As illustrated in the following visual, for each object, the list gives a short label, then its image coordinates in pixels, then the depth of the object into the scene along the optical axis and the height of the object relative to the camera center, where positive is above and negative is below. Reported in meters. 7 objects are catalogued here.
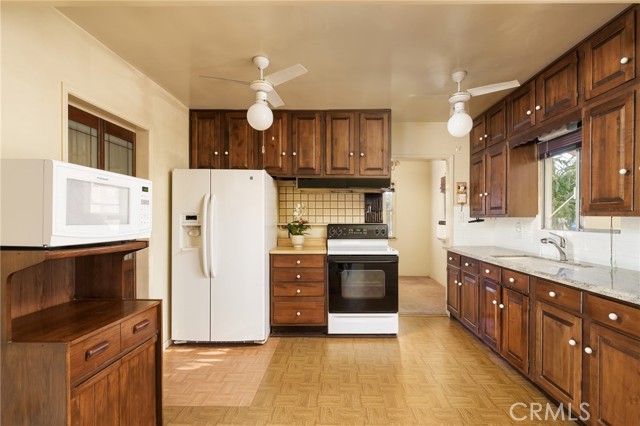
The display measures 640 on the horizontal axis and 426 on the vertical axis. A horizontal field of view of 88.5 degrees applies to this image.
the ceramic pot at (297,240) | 3.82 -0.31
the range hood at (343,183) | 3.67 +0.34
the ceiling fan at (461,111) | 2.41 +0.79
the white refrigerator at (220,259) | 3.17 -0.44
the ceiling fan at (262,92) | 2.26 +0.89
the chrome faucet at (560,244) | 2.68 -0.25
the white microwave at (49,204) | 1.26 +0.03
